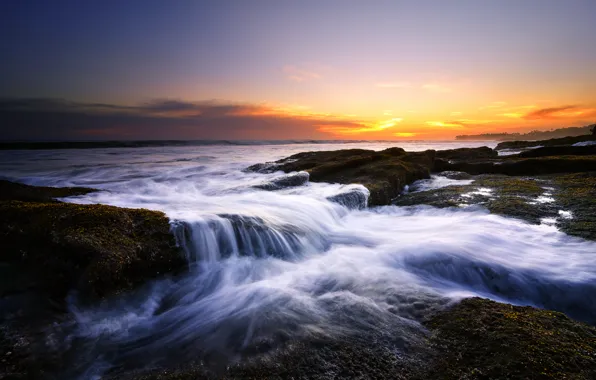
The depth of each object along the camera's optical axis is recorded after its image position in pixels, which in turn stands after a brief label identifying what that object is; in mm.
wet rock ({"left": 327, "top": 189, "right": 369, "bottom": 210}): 7289
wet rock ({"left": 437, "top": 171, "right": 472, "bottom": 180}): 11527
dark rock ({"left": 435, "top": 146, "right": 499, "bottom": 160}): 19206
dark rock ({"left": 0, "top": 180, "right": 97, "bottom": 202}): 4840
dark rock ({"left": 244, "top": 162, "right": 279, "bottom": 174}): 15458
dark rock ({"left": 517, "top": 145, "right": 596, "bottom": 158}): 13867
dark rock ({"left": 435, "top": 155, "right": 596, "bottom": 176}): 9617
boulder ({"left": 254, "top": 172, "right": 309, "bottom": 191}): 9086
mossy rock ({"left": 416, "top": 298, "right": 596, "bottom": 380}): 1821
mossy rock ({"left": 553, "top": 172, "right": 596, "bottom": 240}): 4828
